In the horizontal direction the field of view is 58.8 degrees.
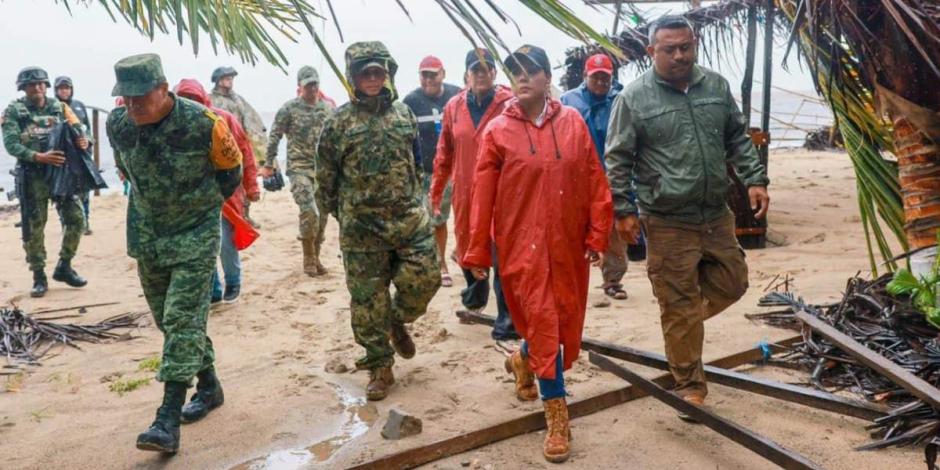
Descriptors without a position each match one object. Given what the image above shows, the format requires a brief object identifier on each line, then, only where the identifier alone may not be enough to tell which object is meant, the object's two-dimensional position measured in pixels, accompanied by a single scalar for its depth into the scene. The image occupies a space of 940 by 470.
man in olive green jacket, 3.78
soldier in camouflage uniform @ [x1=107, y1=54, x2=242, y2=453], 3.74
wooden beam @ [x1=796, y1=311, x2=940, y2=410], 3.17
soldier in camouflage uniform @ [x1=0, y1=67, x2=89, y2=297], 7.46
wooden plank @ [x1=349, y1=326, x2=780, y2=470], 3.34
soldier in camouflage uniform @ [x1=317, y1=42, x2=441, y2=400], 4.33
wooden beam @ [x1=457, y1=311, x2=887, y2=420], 3.54
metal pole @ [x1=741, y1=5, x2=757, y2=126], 8.35
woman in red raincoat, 3.50
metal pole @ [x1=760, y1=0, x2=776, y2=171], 7.88
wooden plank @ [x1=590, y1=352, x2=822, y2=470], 2.94
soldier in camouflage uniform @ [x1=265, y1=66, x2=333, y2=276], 7.77
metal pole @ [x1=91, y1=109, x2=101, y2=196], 14.64
